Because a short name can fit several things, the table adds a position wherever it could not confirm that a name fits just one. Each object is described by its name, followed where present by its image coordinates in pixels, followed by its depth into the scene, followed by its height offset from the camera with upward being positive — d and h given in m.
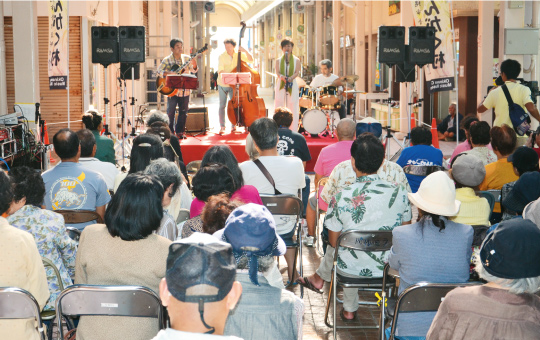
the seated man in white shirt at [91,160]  5.21 -0.40
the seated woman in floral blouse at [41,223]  3.47 -0.58
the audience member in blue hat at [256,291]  2.40 -0.65
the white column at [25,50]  10.91 +0.90
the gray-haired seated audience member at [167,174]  3.81 -0.38
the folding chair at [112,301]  2.69 -0.76
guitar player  10.32 +0.18
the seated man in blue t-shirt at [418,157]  5.88 -0.46
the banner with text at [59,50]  9.05 +0.74
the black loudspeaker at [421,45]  8.05 +0.67
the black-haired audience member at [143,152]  4.53 -0.30
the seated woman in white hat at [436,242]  3.17 -0.64
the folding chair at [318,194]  5.43 -0.70
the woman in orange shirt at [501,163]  5.21 -0.46
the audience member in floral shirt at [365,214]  3.93 -0.63
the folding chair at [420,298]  2.87 -0.81
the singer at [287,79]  11.07 +0.41
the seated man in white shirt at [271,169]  4.91 -0.46
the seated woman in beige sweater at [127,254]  2.81 -0.60
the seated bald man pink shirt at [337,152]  5.67 -0.39
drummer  12.98 +0.48
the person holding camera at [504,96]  7.34 +0.07
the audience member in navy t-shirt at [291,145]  6.42 -0.37
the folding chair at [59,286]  3.33 -0.88
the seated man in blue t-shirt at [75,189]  4.42 -0.52
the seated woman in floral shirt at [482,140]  5.67 -0.31
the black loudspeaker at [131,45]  9.32 +0.81
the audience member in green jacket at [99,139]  6.59 -0.31
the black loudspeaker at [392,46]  8.59 +0.70
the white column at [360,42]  19.34 +1.70
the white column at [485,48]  11.89 +0.92
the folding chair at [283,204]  4.63 -0.66
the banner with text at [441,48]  7.68 +0.61
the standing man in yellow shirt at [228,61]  10.44 +0.66
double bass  10.33 +0.04
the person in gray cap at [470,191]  3.95 -0.51
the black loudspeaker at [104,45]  9.26 +0.81
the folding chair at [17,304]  2.70 -0.77
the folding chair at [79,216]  4.15 -0.65
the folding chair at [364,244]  3.72 -0.76
